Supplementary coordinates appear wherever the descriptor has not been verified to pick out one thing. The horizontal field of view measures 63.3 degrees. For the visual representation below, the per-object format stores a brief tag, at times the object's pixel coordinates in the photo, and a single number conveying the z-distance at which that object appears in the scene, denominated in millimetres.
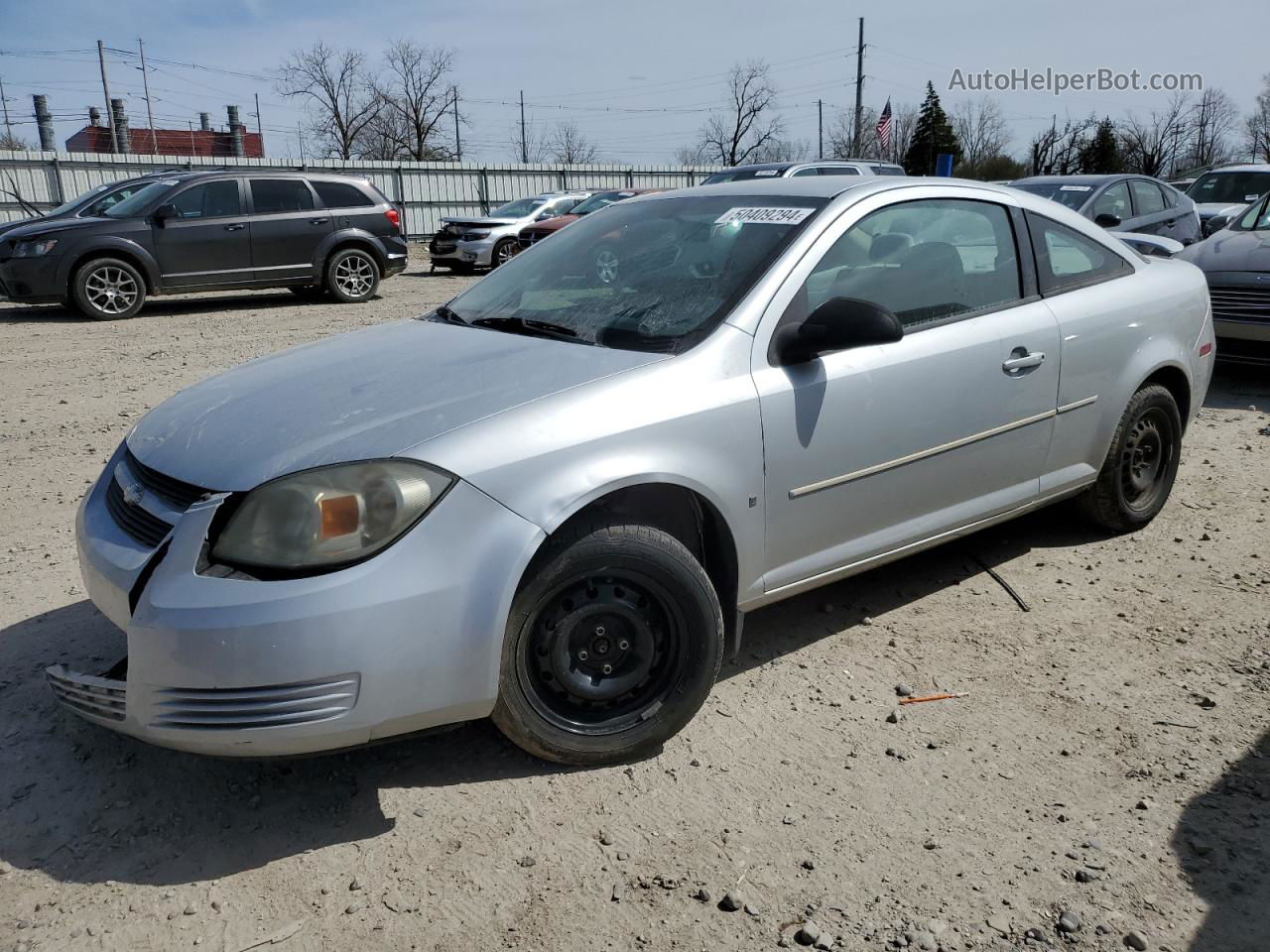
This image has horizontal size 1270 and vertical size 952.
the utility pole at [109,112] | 48375
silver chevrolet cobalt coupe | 2438
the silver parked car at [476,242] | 19172
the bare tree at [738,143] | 64000
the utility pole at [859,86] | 50428
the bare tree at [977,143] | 63344
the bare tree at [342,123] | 57656
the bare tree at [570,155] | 72619
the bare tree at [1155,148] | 54719
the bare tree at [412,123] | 57656
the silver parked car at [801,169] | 13047
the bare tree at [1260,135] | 58125
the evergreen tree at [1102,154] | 52906
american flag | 28469
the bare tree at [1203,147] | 58312
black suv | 11688
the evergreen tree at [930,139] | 57216
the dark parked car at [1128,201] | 11461
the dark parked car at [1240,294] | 7512
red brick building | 56750
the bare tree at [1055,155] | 51406
